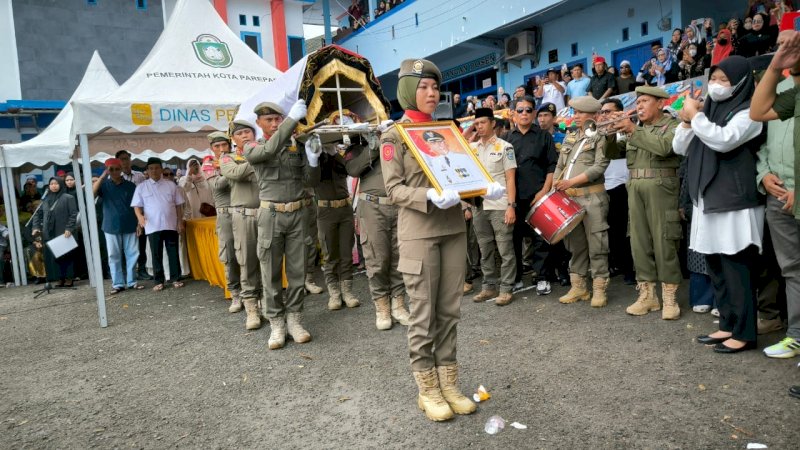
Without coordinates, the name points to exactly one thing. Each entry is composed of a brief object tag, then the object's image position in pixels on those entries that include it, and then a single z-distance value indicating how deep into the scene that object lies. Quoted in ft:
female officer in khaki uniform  10.74
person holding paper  31.98
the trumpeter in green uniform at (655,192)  15.05
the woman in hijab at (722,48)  26.61
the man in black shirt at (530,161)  19.58
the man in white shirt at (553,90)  35.53
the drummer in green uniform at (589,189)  17.16
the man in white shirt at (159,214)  27.61
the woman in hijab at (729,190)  12.28
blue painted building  38.72
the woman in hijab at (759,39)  25.77
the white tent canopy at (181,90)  21.04
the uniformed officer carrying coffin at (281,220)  16.14
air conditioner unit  47.70
